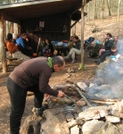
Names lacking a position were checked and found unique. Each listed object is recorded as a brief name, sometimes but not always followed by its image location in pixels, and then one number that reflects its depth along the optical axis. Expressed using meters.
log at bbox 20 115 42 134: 3.55
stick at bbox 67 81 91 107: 3.83
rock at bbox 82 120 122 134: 2.93
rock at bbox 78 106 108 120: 3.24
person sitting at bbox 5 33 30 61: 8.72
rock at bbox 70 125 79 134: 3.14
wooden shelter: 10.45
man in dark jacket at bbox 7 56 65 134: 2.99
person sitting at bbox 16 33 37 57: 9.36
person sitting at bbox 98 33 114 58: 8.96
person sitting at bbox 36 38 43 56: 10.98
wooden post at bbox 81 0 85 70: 8.01
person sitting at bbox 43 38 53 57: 10.33
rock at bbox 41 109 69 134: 3.25
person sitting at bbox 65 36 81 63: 9.70
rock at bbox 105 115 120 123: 3.13
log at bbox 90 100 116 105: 3.85
